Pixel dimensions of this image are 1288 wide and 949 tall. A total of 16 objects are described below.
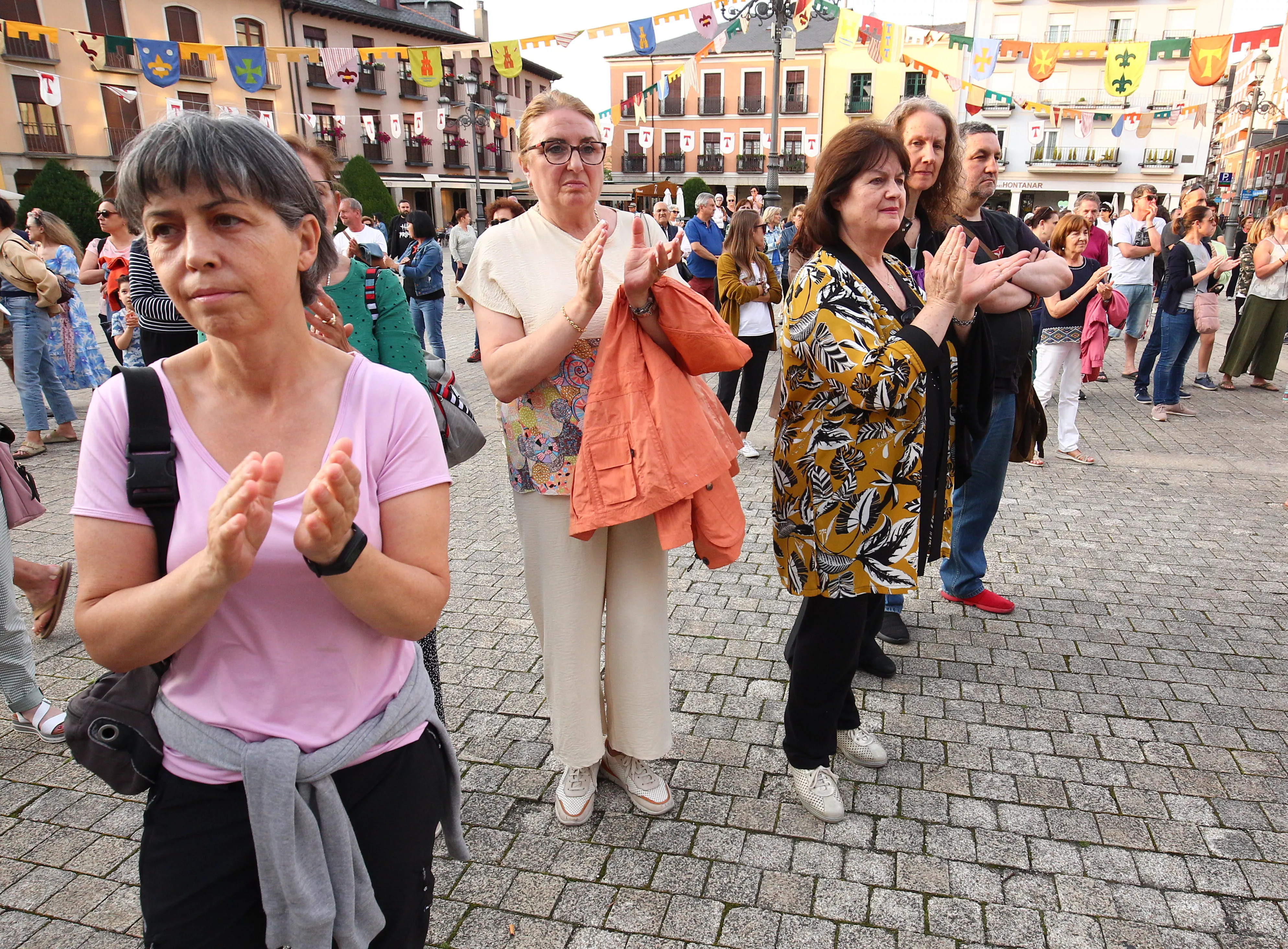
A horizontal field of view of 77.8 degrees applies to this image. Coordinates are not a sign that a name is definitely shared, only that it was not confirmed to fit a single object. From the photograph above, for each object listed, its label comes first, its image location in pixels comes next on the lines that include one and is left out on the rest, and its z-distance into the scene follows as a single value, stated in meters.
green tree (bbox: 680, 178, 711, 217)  43.12
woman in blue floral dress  7.44
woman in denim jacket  10.09
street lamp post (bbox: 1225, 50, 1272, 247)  19.70
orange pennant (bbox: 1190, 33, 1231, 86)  11.54
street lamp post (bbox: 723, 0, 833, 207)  12.59
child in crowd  4.88
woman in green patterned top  2.96
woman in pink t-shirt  1.22
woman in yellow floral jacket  2.39
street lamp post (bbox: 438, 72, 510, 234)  18.23
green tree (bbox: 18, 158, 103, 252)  23.86
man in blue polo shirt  9.85
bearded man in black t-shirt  3.12
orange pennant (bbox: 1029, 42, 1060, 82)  13.17
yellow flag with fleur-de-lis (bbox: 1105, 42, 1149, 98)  12.95
